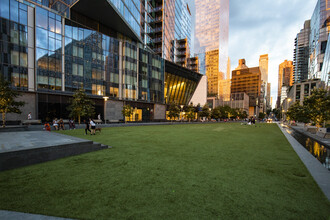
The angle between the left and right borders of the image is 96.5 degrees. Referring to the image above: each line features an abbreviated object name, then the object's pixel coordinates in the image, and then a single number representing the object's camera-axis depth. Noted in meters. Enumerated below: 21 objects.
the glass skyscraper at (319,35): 74.44
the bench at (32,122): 20.88
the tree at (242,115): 94.74
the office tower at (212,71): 130.88
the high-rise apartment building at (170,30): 54.09
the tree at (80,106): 24.12
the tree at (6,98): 15.15
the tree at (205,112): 58.57
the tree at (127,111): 33.10
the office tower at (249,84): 141.35
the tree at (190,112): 51.88
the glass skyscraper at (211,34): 130.62
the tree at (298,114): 23.02
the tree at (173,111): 45.85
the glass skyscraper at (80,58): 24.30
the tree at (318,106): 19.69
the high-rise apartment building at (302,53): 133.86
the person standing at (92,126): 14.48
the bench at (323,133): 15.50
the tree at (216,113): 65.79
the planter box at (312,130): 20.02
